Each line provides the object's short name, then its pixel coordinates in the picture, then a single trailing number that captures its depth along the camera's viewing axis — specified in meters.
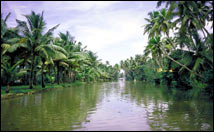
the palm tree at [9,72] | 14.48
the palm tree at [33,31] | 19.89
